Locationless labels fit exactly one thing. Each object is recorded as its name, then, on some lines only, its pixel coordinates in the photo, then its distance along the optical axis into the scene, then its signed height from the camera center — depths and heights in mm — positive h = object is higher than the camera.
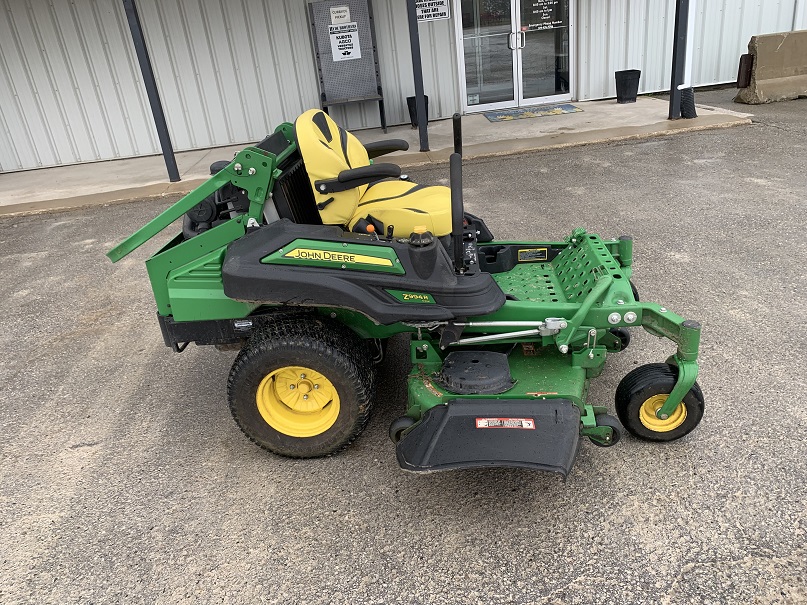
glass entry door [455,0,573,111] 9852 -595
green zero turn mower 2471 -1175
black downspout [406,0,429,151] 7580 -507
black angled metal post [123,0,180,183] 7297 -318
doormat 9797 -1486
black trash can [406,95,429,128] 9656 -1193
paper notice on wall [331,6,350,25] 9219 +242
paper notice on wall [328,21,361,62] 9305 -139
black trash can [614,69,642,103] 9805 -1231
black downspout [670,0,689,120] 7824 -694
